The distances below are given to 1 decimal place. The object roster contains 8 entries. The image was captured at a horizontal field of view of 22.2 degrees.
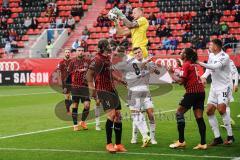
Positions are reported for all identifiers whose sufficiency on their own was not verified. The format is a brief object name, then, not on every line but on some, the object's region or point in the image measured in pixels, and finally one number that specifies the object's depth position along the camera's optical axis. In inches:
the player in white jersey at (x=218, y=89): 519.8
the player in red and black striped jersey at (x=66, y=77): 731.4
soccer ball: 523.8
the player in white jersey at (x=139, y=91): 530.0
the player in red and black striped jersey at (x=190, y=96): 501.0
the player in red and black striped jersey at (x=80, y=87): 660.7
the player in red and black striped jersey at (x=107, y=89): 490.3
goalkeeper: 531.4
